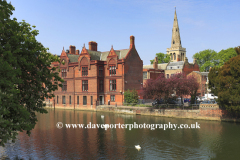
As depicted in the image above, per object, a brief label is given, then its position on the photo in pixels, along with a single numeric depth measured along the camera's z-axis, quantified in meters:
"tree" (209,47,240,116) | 36.31
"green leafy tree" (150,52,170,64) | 114.00
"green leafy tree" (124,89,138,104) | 54.35
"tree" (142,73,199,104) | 45.16
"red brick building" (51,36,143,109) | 58.75
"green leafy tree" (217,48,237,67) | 83.49
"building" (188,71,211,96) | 77.56
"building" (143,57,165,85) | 78.88
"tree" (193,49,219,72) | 95.44
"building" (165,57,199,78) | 86.38
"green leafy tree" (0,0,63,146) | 14.77
